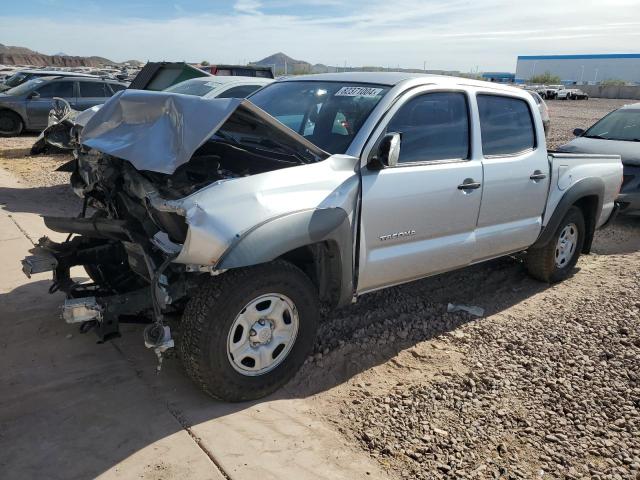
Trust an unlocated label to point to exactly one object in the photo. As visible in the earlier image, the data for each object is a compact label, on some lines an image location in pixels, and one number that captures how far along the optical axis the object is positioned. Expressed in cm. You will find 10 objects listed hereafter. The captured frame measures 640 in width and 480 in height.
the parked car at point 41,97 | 1471
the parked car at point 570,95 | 5172
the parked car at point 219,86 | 828
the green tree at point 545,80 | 8212
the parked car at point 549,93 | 5159
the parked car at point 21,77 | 1812
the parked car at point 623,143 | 768
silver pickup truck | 298
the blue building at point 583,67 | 9238
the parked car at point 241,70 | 1302
